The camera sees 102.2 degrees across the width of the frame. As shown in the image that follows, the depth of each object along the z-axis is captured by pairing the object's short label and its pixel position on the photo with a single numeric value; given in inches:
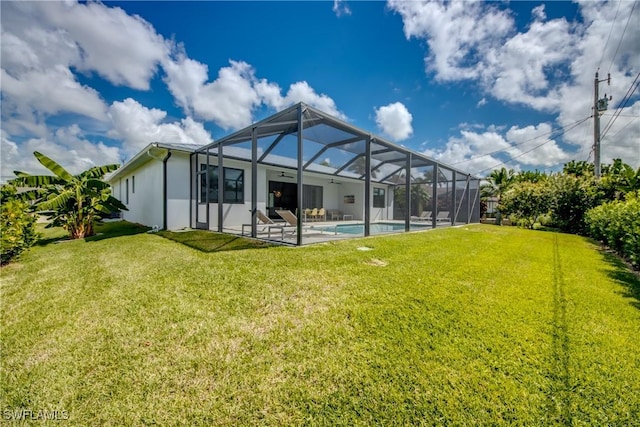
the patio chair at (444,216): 670.5
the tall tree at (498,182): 1026.8
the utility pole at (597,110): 673.0
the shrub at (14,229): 240.2
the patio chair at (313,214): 682.8
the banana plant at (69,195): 391.5
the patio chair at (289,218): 389.7
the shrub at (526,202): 687.7
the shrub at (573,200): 583.2
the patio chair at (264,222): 390.0
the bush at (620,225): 238.4
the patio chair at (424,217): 641.6
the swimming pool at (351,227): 559.6
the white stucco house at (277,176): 374.3
